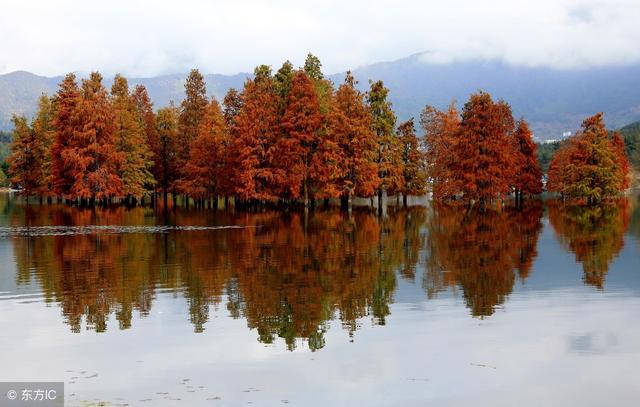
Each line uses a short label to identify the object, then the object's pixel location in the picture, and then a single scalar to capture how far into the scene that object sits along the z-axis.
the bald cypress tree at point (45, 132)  115.44
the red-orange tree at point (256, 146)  86.88
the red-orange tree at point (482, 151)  79.88
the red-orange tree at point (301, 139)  84.00
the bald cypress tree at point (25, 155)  125.94
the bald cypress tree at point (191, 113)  115.62
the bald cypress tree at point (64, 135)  101.69
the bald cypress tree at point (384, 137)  85.94
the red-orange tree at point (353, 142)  82.19
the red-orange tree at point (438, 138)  102.44
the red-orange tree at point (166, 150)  119.50
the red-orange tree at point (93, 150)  98.06
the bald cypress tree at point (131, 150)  105.75
